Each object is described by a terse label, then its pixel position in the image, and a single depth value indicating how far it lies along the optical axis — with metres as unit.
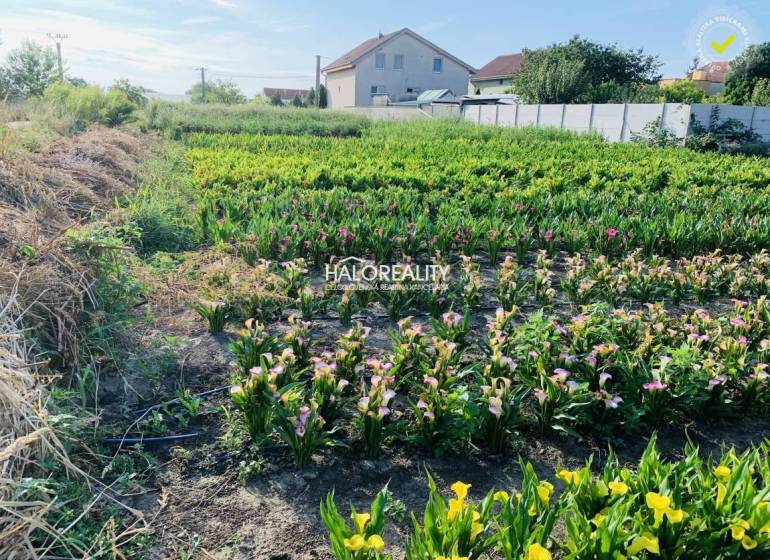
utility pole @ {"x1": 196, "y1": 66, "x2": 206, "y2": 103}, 59.05
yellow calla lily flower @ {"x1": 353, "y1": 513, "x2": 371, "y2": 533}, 1.93
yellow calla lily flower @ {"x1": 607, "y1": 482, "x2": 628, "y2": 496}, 2.01
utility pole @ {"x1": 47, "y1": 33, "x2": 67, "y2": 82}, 27.31
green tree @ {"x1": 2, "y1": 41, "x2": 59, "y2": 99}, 25.64
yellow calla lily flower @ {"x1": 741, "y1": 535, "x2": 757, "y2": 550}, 1.80
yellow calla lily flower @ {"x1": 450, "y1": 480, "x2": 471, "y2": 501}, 1.99
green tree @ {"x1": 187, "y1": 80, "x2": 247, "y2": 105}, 63.89
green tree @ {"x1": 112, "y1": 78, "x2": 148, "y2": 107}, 26.52
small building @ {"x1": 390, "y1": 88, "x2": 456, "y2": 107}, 39.23
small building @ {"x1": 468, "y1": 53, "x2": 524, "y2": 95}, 49.56
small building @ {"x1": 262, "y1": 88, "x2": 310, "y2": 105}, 85.12
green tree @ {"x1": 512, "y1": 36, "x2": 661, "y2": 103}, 29.78
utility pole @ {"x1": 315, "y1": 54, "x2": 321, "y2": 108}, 47.31
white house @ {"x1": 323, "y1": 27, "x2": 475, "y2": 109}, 44.12
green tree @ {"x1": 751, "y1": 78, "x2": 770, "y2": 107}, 26.00
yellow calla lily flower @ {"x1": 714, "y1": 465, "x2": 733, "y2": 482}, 2.12
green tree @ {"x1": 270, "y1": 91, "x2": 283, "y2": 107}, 55.90
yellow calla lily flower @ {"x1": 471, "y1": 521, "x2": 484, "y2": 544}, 1.95
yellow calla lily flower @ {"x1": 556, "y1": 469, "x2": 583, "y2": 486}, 2.18
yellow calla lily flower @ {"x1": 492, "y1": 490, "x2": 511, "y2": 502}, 2.08
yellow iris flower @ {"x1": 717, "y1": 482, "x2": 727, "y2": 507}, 2.03
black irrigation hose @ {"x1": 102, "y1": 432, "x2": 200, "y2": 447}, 2.87
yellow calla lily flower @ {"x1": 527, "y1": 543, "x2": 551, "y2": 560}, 1.71
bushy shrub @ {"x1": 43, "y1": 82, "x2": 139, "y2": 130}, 16.72
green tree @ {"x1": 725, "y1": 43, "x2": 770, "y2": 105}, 29.78
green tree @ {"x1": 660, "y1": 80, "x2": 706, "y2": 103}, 28.16
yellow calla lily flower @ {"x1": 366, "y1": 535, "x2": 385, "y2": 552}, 1.84
